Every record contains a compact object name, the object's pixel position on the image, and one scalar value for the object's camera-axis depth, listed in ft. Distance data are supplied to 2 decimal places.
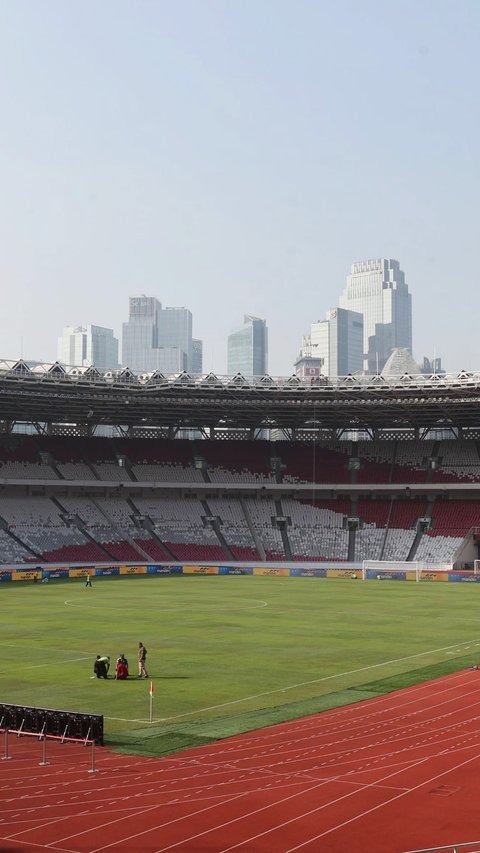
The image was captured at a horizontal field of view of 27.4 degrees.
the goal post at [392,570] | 304.91
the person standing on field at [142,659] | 124.50
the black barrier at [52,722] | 87.97
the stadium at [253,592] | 71.77
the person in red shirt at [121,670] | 123.13
